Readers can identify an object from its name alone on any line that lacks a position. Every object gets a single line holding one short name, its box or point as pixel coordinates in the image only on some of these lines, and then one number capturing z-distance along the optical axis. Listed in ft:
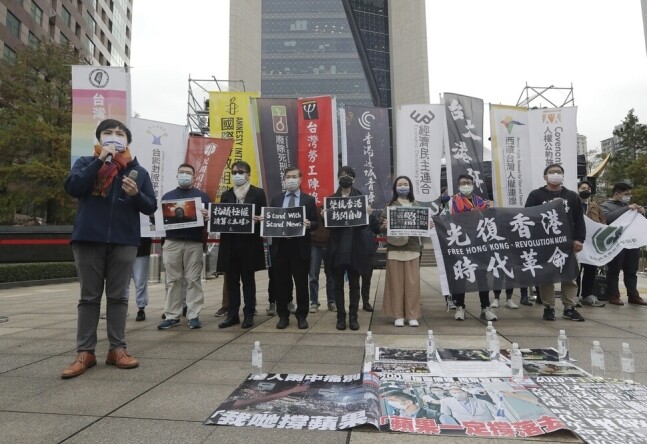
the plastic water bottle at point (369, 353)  10.75
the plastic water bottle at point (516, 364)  9.58
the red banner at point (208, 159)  20.97
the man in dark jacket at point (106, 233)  11.25
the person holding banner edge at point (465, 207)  18.56
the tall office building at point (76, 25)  100.07
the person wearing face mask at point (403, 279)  17.13
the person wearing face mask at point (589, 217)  22.72
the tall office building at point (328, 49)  165.58
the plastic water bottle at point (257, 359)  10.25
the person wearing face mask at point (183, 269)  17.08
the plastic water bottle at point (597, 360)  9.74
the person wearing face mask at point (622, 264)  22.82
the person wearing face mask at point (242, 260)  16.85
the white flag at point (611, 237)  21.43
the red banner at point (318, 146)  21.02
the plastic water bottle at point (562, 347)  11.23
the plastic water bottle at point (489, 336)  11.55
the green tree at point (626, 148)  111.24
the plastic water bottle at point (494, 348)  11.09
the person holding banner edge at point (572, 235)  18.11
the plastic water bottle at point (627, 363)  9.26
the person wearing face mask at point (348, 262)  16.43
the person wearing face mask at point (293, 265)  16.51
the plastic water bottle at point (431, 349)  11.33
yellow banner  23.82
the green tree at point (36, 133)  56.75
